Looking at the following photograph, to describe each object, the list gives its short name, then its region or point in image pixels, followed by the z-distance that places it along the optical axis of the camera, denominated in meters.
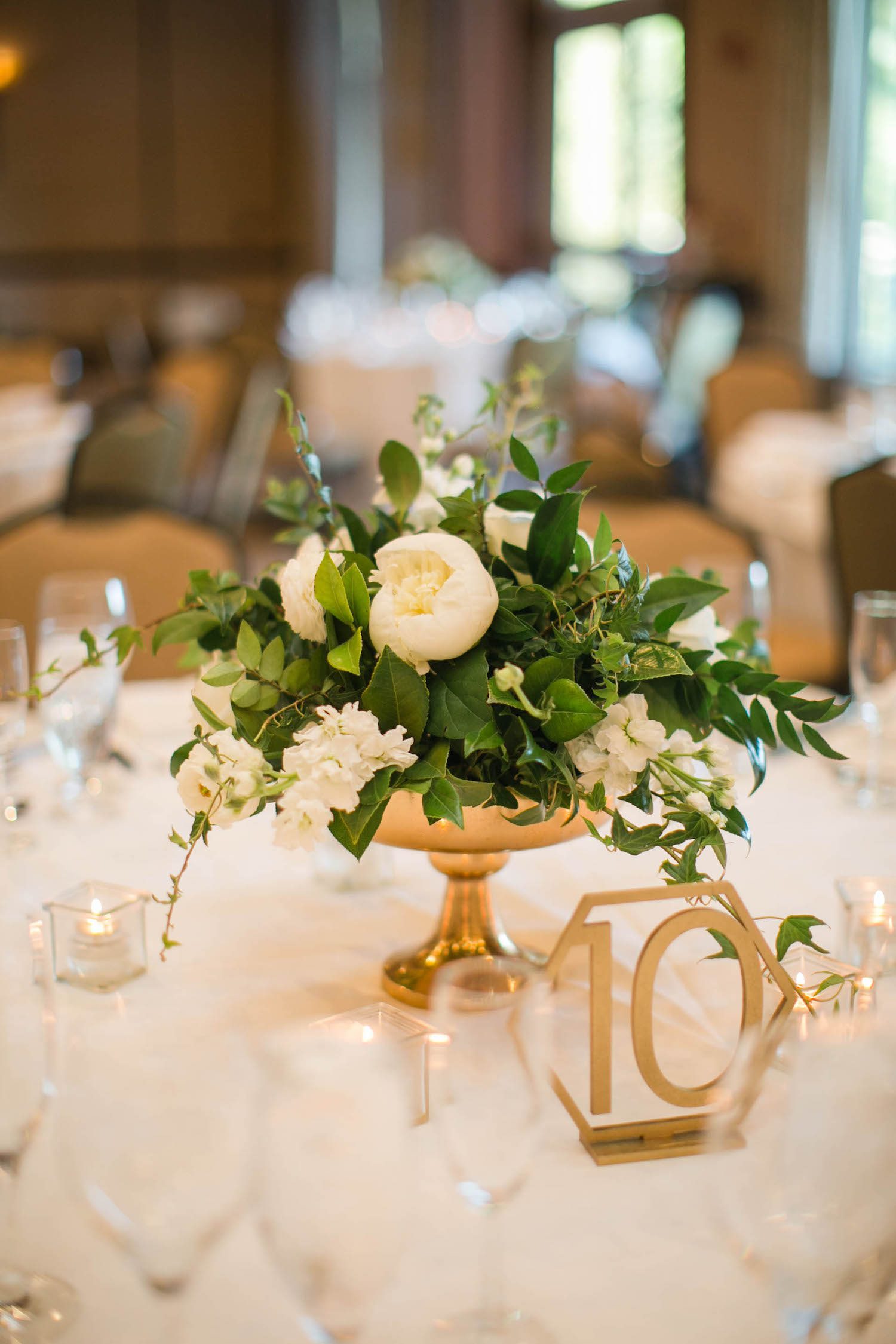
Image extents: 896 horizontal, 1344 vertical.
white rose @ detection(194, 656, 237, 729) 0.97
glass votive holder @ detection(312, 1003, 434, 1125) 0.85
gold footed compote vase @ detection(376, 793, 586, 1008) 0.96
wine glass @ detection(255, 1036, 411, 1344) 0.55
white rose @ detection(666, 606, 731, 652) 1.01
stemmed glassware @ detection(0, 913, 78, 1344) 0.68
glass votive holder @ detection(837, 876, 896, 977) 0.97
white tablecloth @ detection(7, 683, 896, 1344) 0.69
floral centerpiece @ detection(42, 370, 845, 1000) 0.86
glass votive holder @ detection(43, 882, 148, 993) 1.05
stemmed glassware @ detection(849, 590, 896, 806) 1.46
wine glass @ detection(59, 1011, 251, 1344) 0.58
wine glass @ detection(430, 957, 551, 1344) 0.59
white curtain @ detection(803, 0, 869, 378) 7.22
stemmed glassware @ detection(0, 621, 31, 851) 1.30
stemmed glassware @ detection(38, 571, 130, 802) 1.38
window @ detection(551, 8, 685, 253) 9.01
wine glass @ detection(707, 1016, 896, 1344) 0.56
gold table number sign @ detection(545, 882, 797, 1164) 0.83
